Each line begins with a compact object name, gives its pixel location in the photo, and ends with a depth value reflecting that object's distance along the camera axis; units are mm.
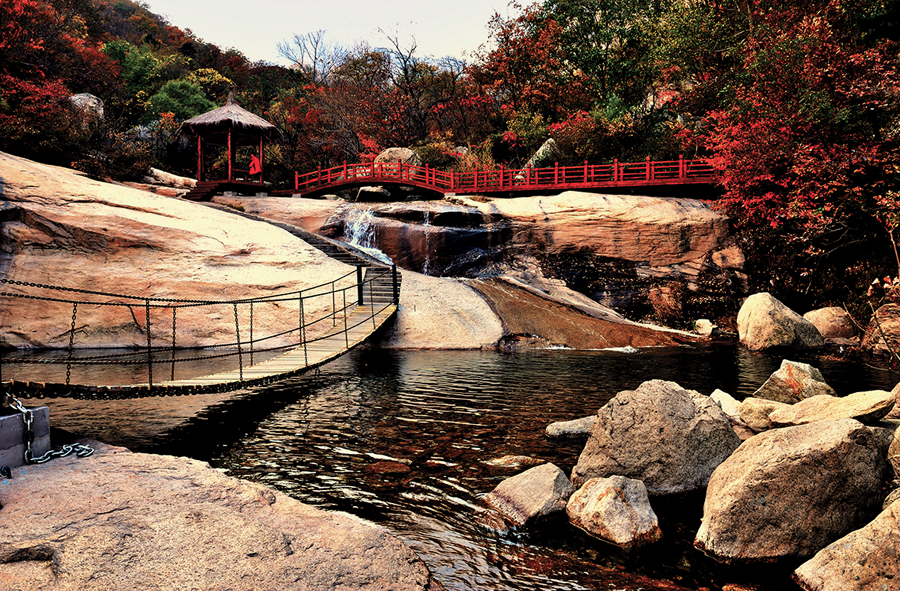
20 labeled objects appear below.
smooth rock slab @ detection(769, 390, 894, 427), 6543
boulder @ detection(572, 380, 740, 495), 6039
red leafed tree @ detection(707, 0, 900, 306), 17875
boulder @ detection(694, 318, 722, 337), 19906
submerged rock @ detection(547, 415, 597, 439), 7945
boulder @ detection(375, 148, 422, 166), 33031
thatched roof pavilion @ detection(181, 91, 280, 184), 27953
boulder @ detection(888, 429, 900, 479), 5312
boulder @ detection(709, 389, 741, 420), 8352
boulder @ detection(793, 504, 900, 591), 3824
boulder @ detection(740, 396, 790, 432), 7750
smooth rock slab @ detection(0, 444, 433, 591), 3660
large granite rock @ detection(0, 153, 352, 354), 15625
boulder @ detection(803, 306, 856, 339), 18828
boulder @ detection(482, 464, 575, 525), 5438
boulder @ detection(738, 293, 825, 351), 16906
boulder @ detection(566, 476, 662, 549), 5043
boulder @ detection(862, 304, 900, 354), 15773
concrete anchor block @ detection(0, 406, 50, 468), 5082
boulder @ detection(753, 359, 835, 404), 9000
